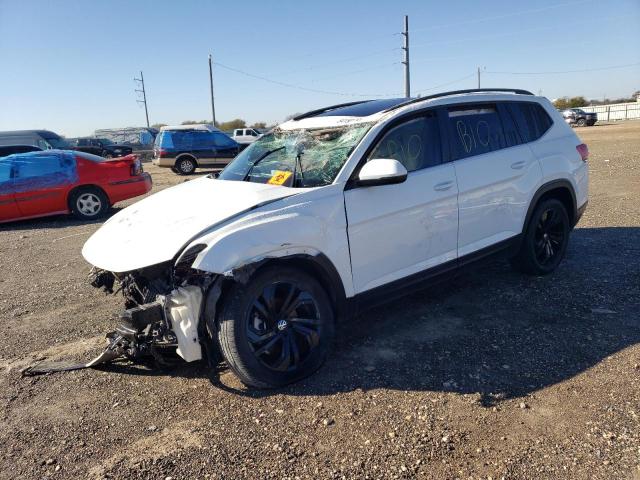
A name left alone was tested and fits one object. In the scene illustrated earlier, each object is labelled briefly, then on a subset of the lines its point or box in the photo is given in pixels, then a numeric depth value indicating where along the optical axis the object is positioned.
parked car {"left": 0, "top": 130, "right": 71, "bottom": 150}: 24.62
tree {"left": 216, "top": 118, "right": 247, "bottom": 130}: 80.00
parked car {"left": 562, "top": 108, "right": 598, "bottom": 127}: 39.25
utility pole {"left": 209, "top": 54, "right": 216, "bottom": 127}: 47.93
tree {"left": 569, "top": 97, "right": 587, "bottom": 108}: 72.42
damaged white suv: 3.12
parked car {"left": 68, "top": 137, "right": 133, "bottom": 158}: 27.44
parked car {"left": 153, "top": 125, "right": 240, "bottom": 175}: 19.75
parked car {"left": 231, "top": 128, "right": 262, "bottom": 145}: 31.07
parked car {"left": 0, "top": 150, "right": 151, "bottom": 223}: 10.02
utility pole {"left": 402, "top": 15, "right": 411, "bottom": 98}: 32.56
